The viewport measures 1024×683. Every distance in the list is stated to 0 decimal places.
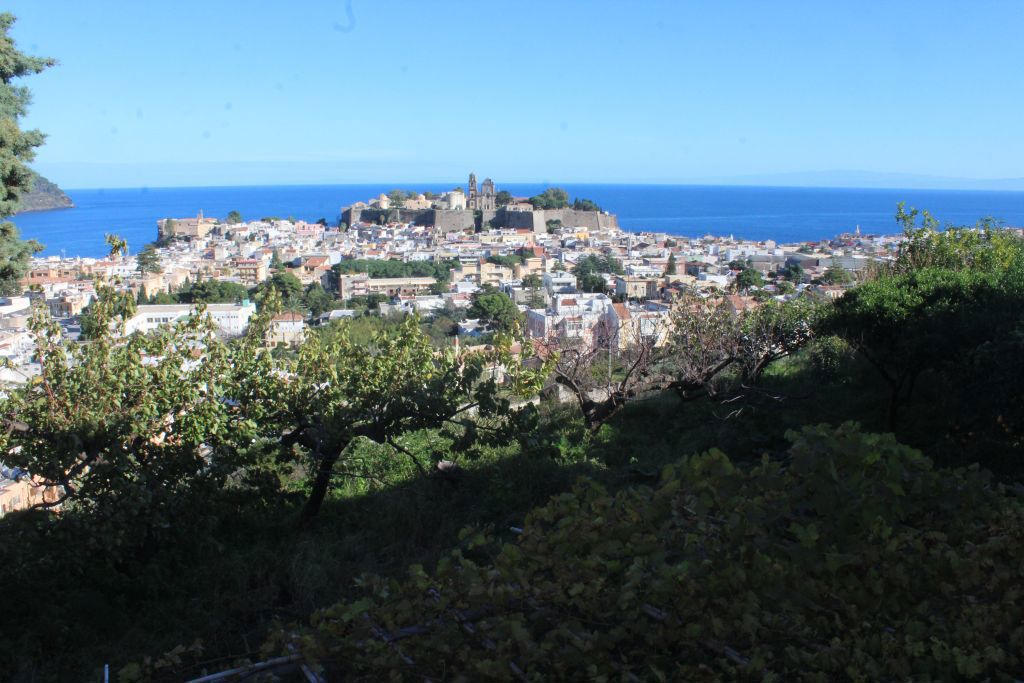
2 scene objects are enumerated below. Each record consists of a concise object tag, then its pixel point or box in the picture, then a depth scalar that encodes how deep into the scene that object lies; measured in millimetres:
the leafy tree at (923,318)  4996
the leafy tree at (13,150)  5715
